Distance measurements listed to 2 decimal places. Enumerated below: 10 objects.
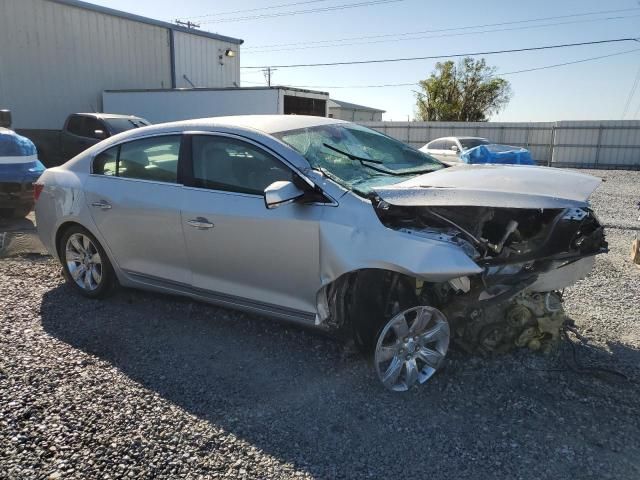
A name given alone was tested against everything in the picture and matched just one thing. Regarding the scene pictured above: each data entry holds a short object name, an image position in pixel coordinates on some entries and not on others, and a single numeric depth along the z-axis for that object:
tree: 39.97
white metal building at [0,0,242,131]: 15.74
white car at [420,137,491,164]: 17.92
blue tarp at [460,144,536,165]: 12.58
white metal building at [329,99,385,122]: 44.09
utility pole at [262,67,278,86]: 50.27
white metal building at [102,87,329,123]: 13.99
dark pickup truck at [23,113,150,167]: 12.31
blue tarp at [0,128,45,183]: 7.55
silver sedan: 3.08
